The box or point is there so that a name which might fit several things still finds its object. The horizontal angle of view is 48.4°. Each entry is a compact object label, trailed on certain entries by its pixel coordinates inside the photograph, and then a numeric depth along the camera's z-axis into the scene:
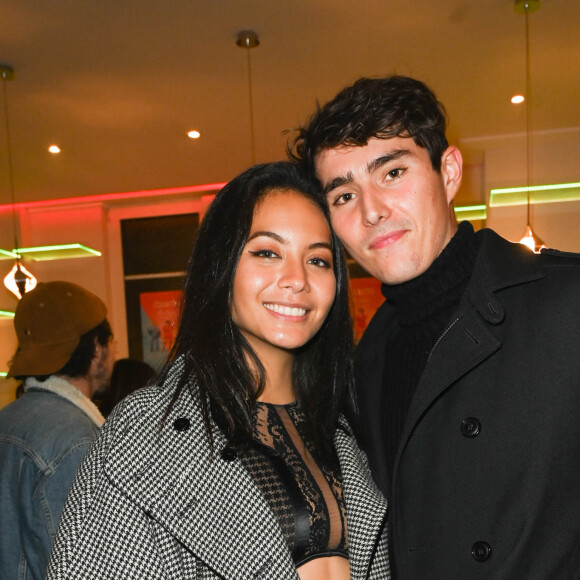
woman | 1.34
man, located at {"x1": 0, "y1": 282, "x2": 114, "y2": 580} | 2.18
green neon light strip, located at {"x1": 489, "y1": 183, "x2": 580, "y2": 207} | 4.51
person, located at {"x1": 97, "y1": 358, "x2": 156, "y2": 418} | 3.58
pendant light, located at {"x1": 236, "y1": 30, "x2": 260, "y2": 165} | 3.89
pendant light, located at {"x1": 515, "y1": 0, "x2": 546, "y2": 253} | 3.71
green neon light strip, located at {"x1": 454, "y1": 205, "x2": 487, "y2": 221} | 5.54
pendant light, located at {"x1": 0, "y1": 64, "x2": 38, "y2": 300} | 4.86
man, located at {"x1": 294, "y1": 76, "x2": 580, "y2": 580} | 1.34
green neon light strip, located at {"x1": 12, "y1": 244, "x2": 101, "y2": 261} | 5.98
